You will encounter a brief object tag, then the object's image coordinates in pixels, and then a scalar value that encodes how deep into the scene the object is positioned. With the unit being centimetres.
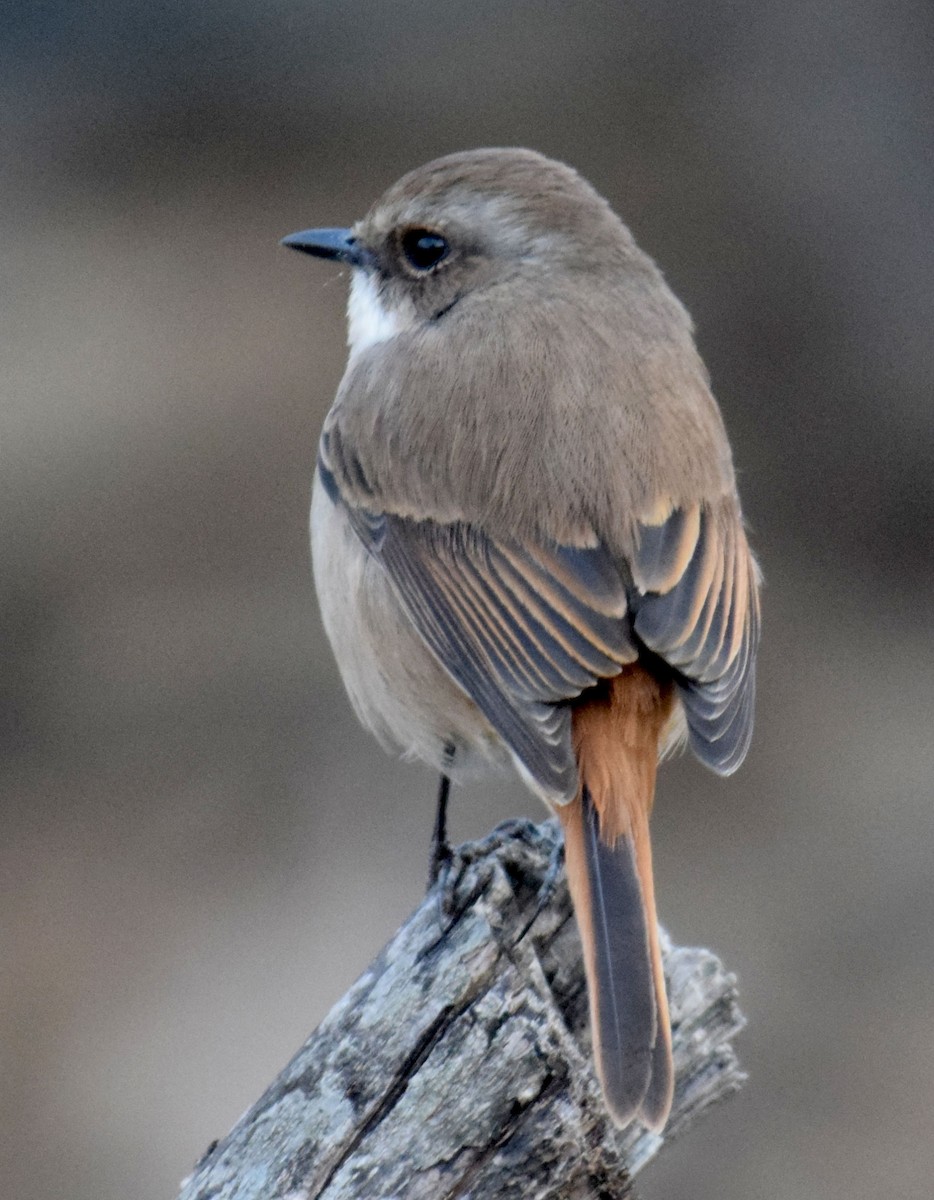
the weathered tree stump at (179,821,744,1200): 563
